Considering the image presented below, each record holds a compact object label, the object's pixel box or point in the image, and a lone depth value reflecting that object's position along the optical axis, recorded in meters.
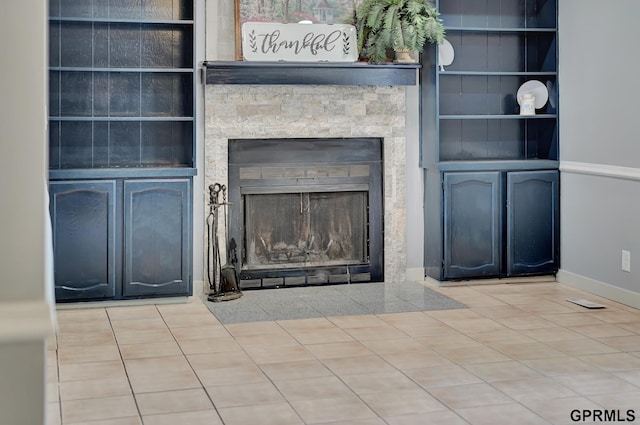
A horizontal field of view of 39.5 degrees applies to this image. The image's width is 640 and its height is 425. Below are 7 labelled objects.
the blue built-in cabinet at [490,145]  6.62
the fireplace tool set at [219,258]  6.19
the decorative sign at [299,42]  6.19
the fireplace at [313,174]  6.34
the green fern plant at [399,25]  6.26
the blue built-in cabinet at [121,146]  5.83
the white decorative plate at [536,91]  6.89
